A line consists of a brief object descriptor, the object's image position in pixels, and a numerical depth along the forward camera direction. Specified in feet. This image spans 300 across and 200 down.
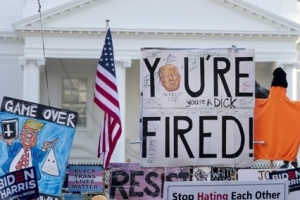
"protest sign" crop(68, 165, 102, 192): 51.54
